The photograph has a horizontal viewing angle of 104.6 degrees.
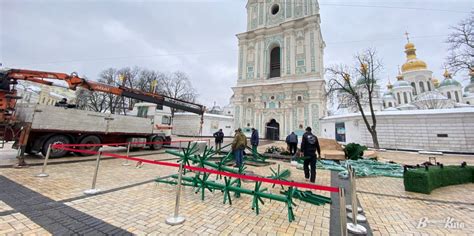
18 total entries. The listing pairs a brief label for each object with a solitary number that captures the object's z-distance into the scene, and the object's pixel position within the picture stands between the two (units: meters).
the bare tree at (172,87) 37.72
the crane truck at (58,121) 7.23
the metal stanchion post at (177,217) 2.97
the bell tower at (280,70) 24.20
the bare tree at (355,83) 18.72
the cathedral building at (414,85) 42.38
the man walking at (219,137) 13.72
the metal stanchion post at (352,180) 2.85
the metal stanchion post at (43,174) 5.35
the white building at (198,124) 30.48
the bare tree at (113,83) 32.41
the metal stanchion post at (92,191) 4.15
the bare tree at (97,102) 32.09
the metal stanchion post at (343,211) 2.29
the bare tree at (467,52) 13.14
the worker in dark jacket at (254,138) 10.77
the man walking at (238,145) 7.12
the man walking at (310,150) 5.89
